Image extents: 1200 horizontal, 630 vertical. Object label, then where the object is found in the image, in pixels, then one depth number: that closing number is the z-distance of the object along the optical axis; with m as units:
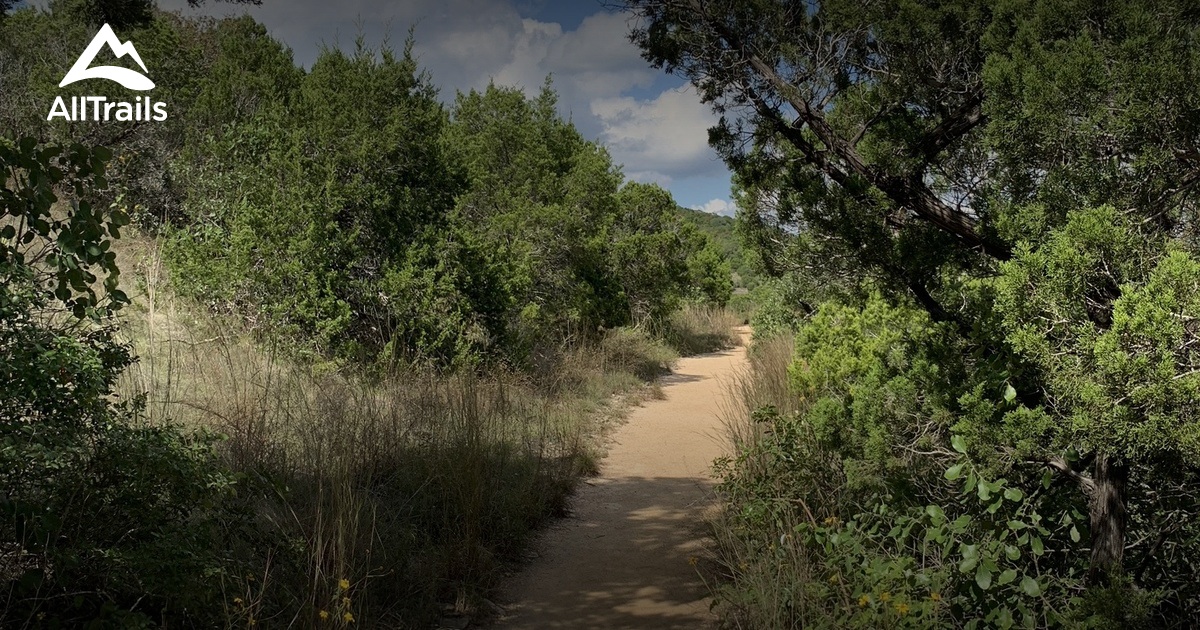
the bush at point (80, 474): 2.92
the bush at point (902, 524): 3.73
